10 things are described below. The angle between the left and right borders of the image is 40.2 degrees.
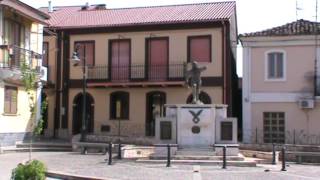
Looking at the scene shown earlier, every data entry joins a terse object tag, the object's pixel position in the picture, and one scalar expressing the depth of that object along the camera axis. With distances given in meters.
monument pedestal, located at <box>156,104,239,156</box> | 16.79
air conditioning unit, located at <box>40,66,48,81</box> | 22.71
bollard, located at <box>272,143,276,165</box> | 16.31
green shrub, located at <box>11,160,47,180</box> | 9.43
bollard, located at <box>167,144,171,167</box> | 14.67
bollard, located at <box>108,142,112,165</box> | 15.10
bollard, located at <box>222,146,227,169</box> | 14.51
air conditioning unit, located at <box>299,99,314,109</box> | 22.79
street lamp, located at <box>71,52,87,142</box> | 21.78
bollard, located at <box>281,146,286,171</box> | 14.27
